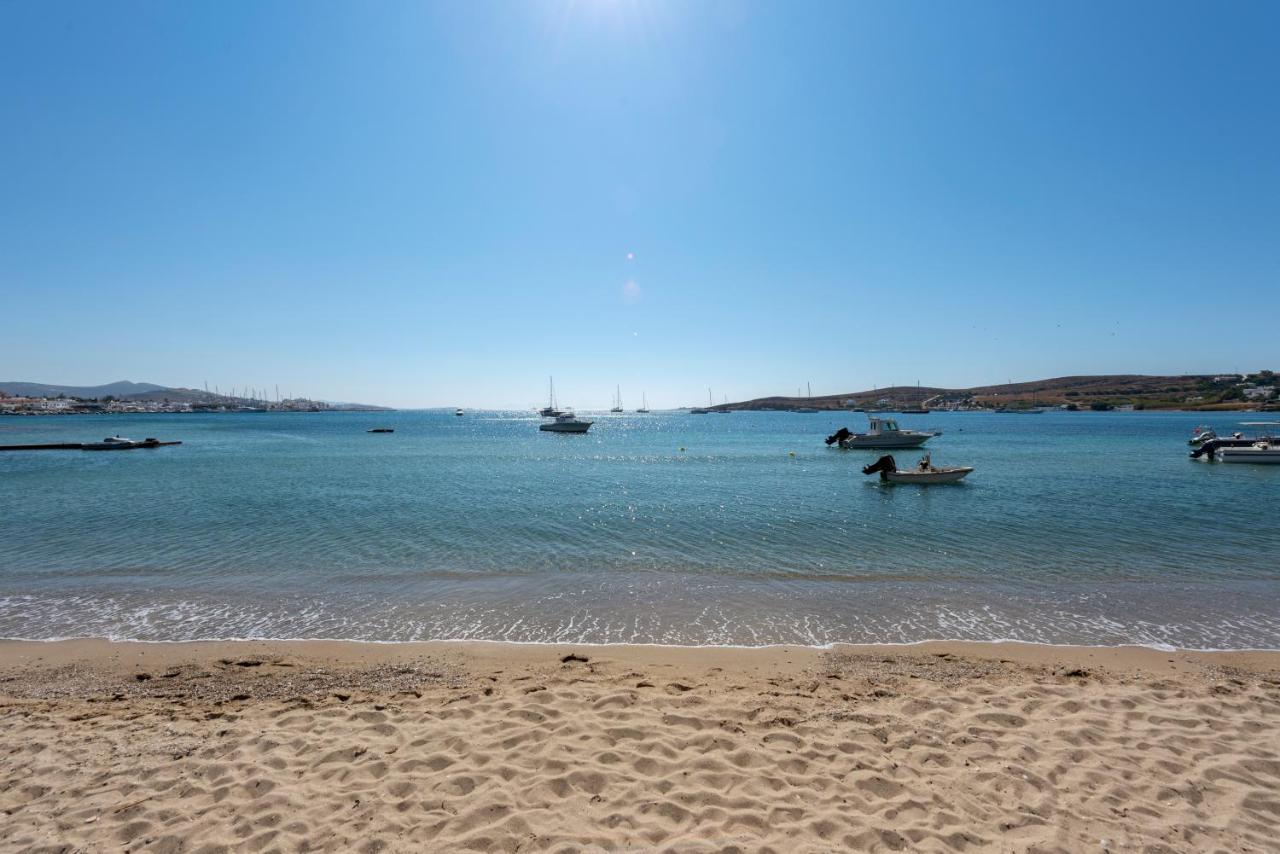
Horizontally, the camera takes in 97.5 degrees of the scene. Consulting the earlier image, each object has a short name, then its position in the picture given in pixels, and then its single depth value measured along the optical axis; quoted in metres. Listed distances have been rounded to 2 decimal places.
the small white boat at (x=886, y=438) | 55.12
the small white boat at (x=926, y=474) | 30.12
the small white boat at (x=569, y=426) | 98.56
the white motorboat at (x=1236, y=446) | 38.00
